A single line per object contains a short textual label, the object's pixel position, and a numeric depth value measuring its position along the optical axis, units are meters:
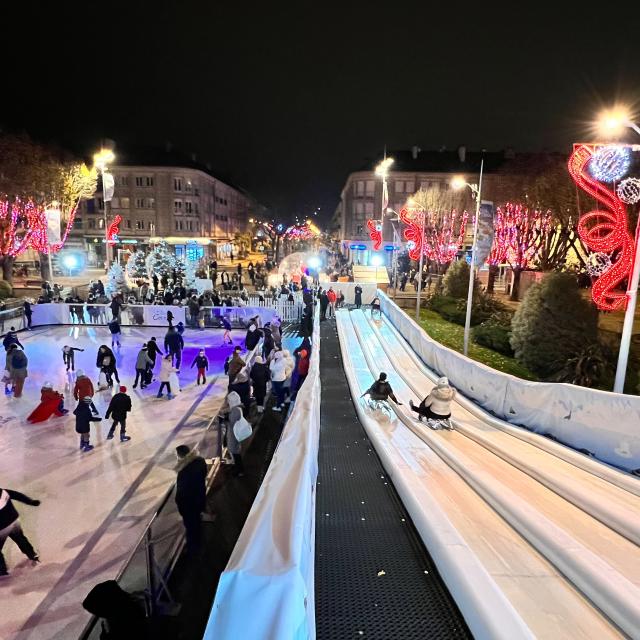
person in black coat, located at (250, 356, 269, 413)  10.12
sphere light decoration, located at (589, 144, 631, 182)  9.05
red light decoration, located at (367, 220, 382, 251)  30.82
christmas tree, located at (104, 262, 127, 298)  25.36
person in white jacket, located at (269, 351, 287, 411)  10.39
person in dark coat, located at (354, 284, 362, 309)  22.56
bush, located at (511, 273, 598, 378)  12.69
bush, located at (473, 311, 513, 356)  16.46
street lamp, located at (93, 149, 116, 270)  24.94
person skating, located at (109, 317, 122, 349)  17.83
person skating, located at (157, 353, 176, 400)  12.97
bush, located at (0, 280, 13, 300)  26.01
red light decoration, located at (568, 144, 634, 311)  8.95
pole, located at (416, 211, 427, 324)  20.17
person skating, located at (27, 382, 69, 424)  11.01
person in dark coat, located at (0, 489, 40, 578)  5.82
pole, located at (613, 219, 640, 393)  7.93
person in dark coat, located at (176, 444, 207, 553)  5.34
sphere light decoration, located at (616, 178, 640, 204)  8.84
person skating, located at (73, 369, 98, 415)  9.95
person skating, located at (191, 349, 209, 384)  14.23
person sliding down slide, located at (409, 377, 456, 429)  8.08
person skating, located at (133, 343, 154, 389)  13.45
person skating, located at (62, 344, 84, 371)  14.70
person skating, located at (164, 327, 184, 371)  15.31
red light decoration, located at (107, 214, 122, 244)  31.42
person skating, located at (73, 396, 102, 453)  9.28
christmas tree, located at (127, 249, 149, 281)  28.38
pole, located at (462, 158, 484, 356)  13.98
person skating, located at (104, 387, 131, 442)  9.70
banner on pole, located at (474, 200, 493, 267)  14.62
